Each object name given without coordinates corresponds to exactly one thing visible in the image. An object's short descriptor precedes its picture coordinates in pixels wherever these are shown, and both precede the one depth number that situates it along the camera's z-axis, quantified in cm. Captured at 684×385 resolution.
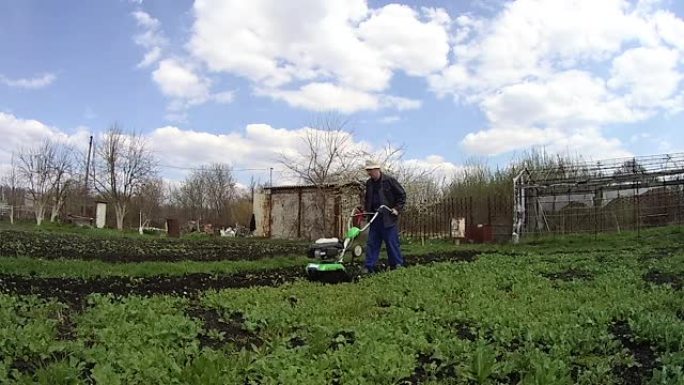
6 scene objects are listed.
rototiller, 818
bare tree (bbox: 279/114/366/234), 2788
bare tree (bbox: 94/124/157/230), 4262
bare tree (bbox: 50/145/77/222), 4200
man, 941
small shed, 2708
